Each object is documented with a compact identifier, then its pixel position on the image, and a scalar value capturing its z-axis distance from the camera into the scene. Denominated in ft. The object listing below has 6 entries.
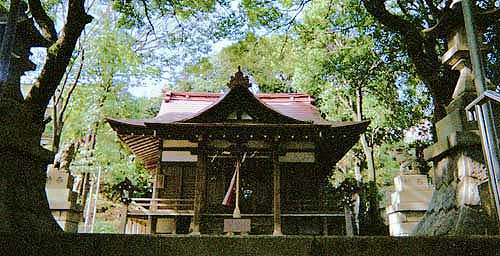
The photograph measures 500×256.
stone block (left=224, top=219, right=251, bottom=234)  32.71
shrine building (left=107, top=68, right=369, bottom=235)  35.99
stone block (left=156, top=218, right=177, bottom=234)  43.40
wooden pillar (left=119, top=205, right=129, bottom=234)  38.78
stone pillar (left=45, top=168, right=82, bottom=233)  30.63
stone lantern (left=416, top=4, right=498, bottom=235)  12.59
